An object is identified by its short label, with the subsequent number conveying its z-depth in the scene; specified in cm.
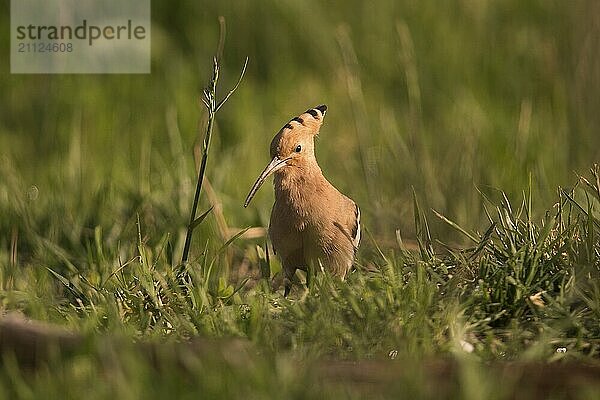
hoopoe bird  782
